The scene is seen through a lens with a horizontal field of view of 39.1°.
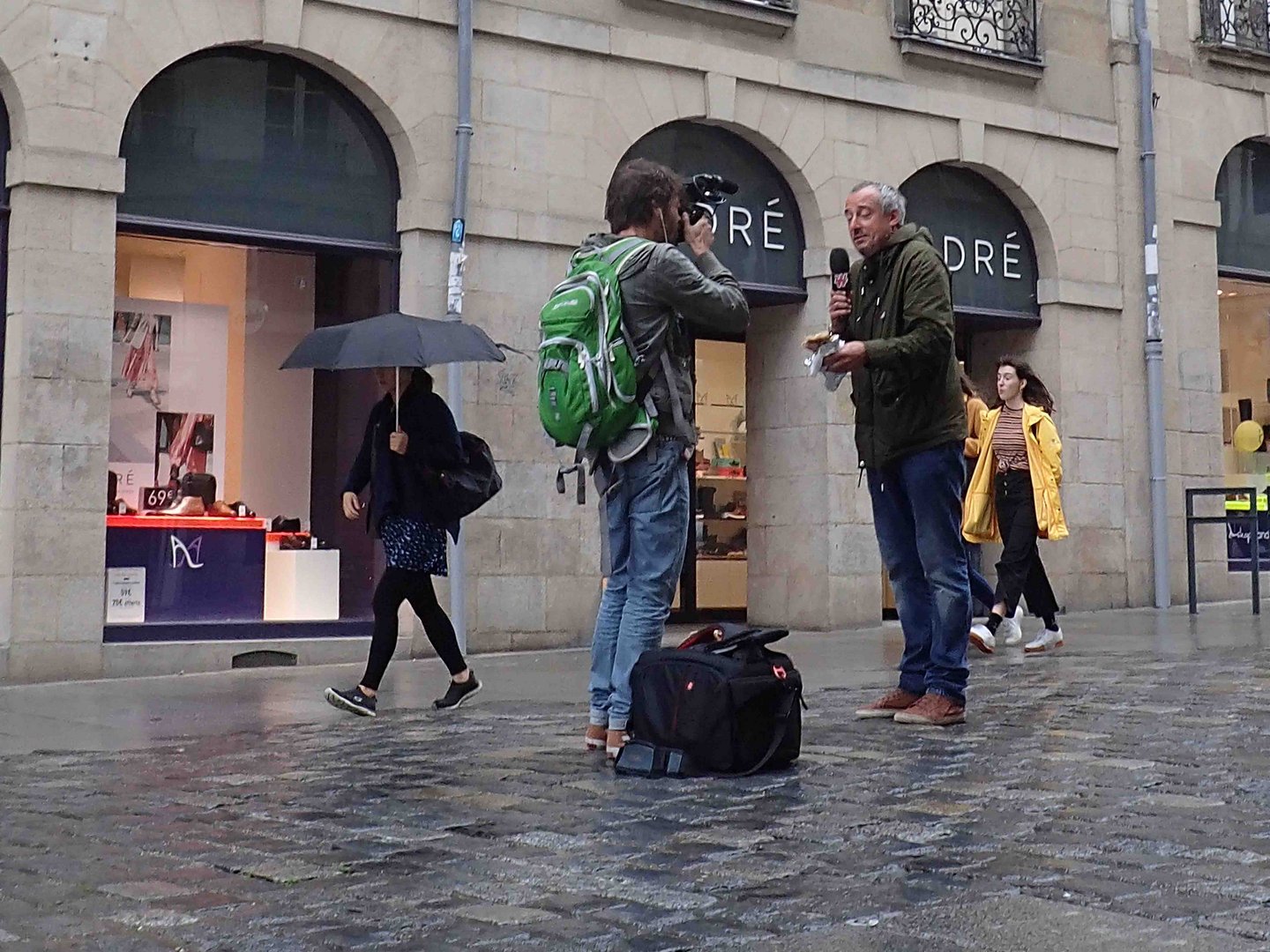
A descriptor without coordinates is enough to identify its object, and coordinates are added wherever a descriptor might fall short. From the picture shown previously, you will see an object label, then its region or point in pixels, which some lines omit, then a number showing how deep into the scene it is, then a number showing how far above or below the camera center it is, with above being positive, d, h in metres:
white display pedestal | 12.26 +0.12
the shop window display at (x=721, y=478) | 15.87 +1.14
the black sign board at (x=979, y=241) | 15.75 +3.27
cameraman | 6.21 +0.69
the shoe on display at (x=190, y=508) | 12.05 +0.64
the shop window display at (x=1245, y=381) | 18.03 +2.33
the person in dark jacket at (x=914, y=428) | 6.98 +0.70
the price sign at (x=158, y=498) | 11.84 +0.69
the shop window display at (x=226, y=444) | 11.75 +1.09
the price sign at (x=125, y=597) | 11.40 +0.03
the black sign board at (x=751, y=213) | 14.14 +3.19
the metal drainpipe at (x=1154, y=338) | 16.47 +2.49
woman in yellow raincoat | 11.75 +0.76
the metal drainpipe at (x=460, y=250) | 12.38 +2.45
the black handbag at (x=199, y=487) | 12.16 +0.79
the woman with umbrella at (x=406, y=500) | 8.61 +0.50
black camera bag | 5.88 -0.35
